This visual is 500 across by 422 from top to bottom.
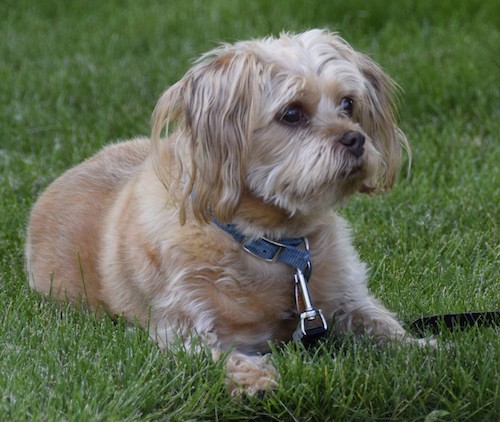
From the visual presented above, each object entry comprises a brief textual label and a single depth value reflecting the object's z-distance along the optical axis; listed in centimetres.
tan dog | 688
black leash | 730
